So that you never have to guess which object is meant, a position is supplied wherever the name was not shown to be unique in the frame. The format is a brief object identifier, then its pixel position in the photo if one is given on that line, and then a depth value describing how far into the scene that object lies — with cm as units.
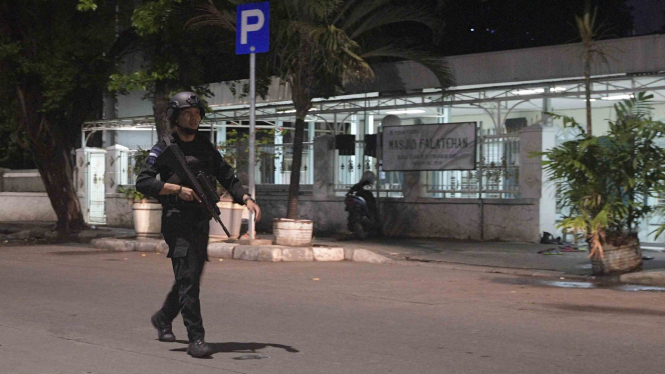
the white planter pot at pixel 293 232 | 1470
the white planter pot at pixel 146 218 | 1761
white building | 1596
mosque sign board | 1730
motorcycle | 1756
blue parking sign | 1452
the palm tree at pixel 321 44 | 1463
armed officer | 605
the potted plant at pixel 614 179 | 1149
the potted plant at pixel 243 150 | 2122
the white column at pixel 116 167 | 2448
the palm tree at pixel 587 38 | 1230
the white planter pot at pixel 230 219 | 1611
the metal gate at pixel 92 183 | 2516
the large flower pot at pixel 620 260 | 1170
